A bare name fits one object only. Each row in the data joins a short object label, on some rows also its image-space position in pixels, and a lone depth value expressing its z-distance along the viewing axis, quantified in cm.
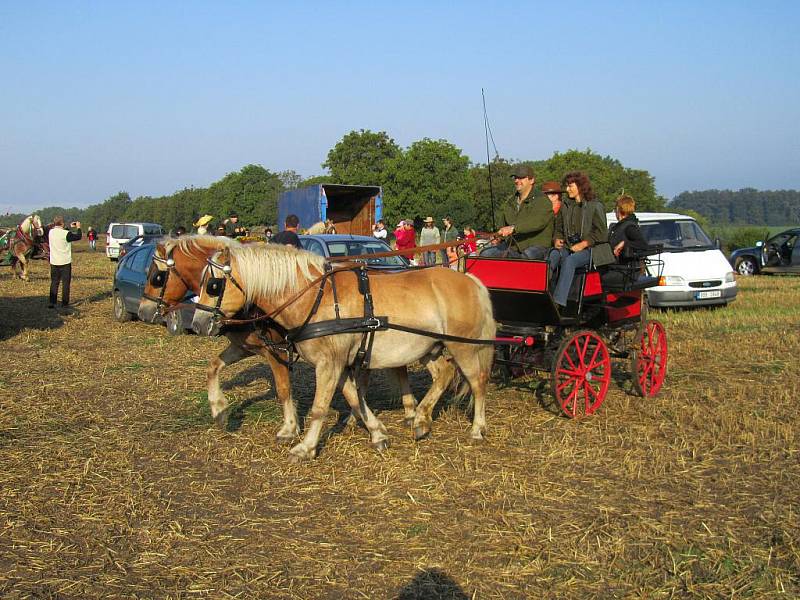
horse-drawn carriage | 604
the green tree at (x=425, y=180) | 6141
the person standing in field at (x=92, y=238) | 5144
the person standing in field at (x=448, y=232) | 2178
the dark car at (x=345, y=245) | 1270
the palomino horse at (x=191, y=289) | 670
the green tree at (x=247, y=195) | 9919
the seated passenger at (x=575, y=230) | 746
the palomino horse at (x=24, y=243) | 2417
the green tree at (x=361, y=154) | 7162
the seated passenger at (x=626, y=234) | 808
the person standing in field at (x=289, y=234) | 884
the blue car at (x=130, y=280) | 1406
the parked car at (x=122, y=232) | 3888
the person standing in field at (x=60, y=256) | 1628
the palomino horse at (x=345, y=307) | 600
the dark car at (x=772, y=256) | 2398
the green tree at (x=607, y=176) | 6888
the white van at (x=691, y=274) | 1490
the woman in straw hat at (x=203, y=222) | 1214
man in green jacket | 756
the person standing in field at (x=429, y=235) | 2219
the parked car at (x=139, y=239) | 2721
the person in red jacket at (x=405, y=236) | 2105
